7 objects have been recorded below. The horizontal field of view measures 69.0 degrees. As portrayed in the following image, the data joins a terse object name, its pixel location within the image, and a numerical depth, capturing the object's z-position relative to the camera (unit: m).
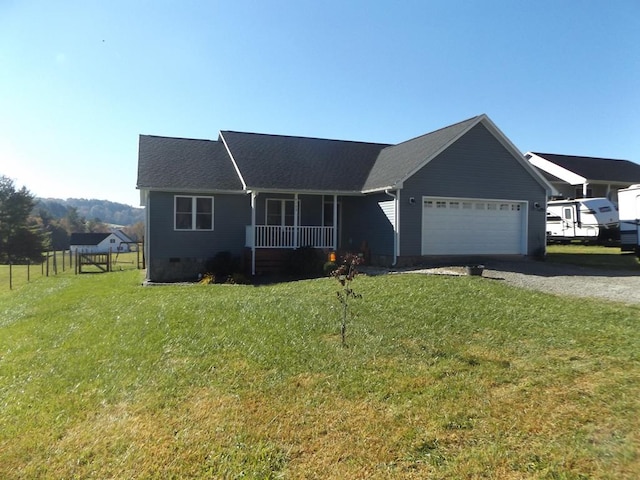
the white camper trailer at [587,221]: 23.97
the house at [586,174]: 30.47
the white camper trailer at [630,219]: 18.44
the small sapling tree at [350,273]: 6.82
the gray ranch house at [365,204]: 15.84
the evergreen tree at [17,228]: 54.25
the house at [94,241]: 74.25
